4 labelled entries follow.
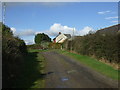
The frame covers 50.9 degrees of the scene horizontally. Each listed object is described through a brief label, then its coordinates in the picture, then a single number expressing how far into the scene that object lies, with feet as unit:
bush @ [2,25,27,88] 21.54
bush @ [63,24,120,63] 36.15
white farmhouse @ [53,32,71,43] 242.17
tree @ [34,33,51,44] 263.28
